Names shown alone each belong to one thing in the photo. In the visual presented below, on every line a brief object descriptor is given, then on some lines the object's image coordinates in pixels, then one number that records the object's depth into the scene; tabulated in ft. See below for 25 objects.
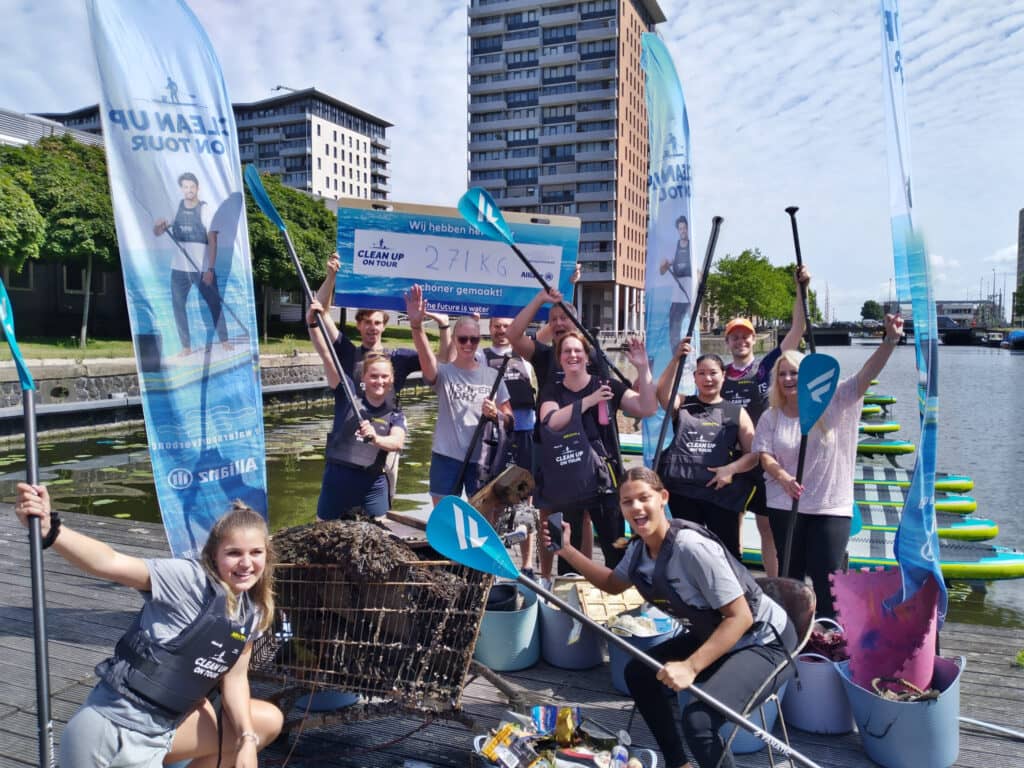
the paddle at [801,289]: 14.40
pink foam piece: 10.63
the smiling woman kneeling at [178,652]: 7.70
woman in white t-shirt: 12.59
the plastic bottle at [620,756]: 9.02
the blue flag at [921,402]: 10.59
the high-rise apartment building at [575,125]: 231.91
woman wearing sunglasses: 15.61
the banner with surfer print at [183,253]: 11.96
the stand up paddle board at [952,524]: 26.78
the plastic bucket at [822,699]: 11.09
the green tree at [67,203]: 72.84
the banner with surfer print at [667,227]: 18.92
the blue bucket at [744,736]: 10.28
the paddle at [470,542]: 8.27
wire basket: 9.45
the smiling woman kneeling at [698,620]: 8.74
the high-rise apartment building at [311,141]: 306.76
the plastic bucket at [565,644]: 13.41
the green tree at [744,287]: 230.27
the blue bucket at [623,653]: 12.03
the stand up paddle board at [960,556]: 23.06
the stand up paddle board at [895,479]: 34.19
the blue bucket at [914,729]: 9.92
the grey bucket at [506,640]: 13.12
